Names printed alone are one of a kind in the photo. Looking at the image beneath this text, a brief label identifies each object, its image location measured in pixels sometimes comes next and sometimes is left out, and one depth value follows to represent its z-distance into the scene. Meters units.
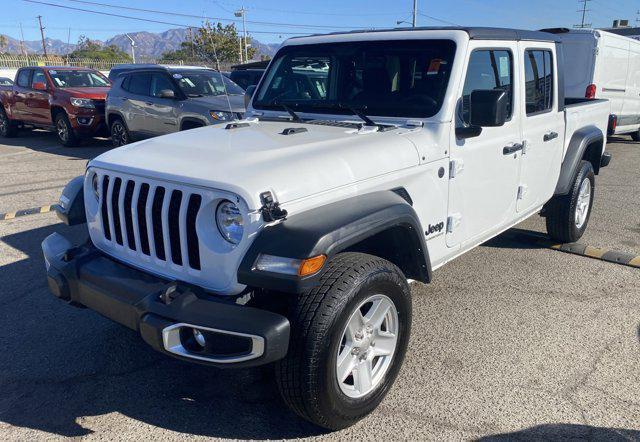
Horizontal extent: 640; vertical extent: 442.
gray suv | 9.46
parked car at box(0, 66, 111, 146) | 11.95
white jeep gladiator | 2.40
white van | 10.19
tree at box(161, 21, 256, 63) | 39.84
